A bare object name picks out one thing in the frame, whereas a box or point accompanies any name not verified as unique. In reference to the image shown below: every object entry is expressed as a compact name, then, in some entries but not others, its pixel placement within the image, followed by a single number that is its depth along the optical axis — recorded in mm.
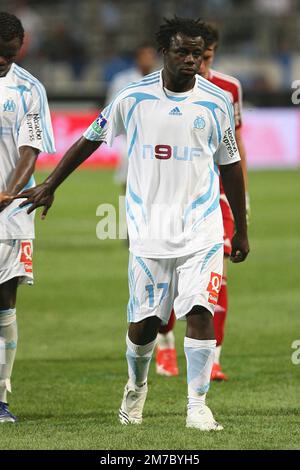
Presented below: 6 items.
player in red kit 17141
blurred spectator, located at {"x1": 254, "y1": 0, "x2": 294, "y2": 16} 69062
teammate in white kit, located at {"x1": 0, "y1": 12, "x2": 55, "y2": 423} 13687
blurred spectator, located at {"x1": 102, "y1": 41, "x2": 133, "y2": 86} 63469
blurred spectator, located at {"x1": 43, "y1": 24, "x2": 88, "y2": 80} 66187
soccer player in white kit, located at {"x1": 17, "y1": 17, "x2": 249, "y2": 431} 12695
